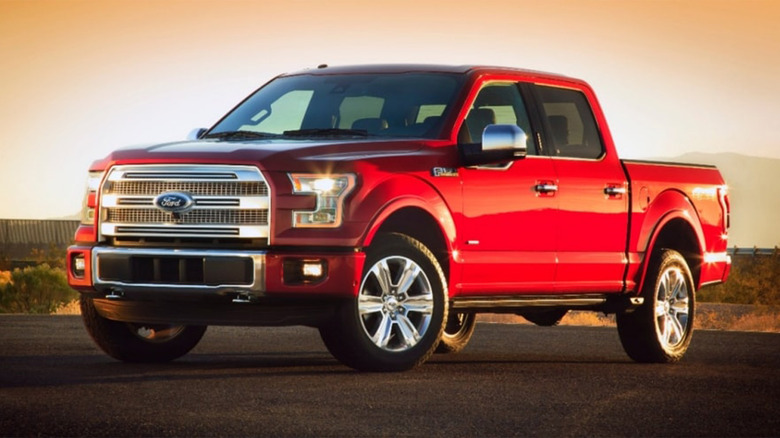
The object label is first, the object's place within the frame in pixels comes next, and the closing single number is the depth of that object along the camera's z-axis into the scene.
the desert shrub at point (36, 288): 36.17
